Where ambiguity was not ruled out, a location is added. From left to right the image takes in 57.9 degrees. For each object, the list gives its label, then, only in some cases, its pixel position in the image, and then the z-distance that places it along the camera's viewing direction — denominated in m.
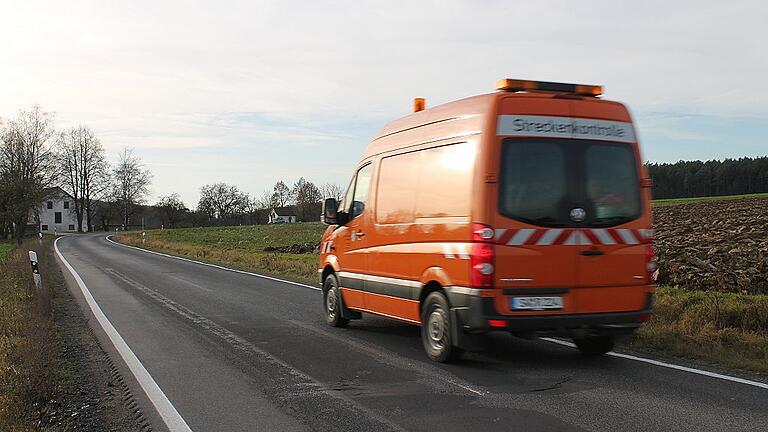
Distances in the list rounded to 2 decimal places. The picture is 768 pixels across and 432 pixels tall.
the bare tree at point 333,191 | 91.25
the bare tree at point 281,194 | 114.08
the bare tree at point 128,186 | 87.12
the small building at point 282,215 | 104.88
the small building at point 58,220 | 117.25
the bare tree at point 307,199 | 102.31
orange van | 6.62
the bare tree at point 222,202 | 98.81
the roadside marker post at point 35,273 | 13.94
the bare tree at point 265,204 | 104.80
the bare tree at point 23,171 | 44.62
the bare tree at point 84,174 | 85.56
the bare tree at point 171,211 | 94.75
